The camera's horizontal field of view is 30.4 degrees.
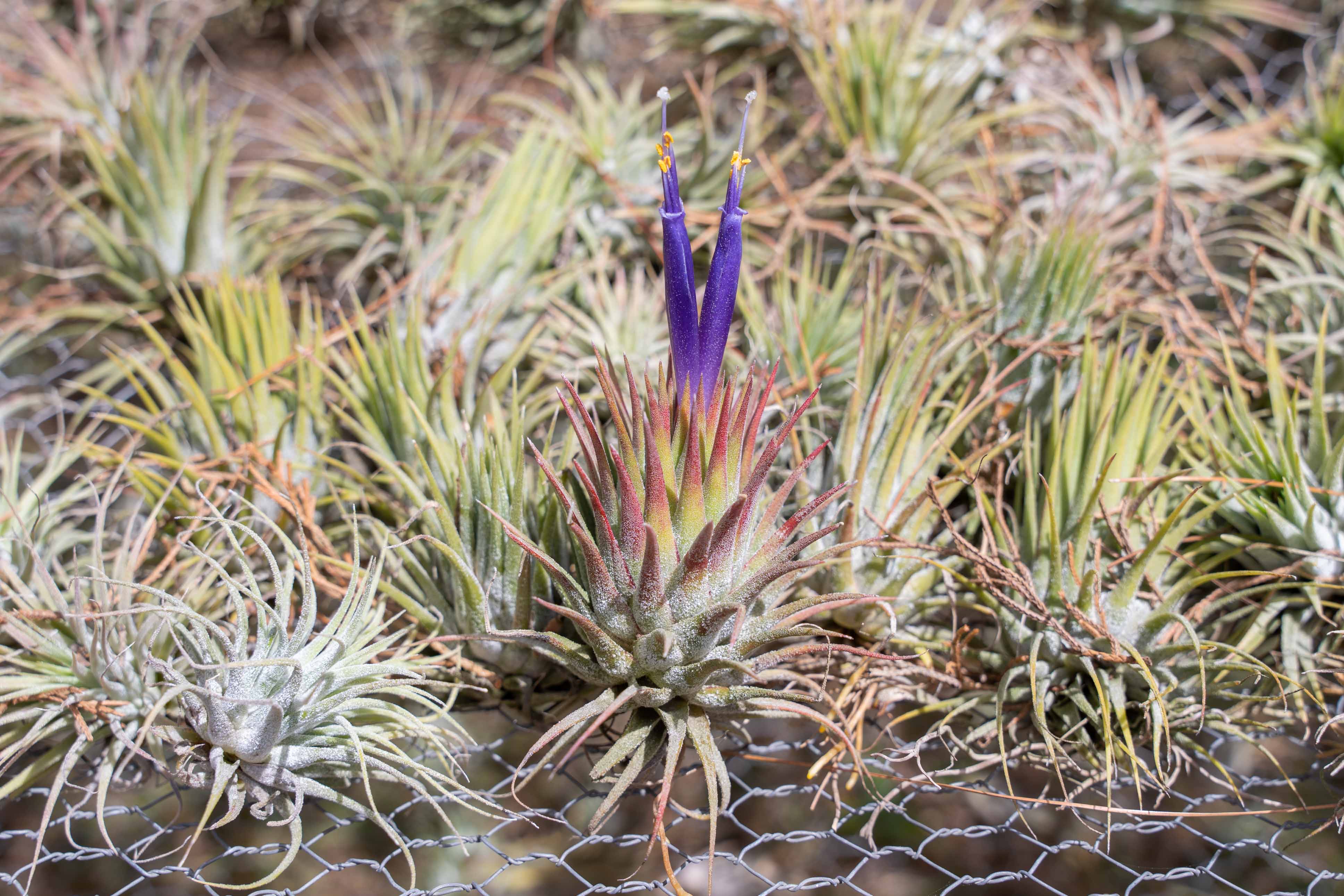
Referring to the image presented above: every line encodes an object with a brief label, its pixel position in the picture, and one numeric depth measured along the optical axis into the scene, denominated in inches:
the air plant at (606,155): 21.4
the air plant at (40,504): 18.6
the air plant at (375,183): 21.7
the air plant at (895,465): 18.4
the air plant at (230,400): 19.1
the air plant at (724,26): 23.0
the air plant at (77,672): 17.7
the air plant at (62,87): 22.0
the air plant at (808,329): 19.7
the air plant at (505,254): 20.2
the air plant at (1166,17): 25.3
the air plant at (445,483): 18.0
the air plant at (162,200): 21.1
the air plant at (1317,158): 21.2
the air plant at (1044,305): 19.2
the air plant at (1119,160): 20.9
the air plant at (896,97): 21.6
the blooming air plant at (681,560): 17.1
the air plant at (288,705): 17.2
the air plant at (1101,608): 17.9
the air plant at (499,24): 27.0
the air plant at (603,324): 20.2
